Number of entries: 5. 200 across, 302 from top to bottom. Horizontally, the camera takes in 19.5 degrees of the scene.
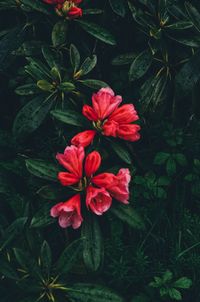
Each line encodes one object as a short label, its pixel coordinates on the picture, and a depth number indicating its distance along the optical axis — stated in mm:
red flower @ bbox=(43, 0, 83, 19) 2141
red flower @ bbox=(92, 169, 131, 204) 1918
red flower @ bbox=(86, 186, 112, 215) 1906
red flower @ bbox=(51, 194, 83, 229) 1941
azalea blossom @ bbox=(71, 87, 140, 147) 2039
